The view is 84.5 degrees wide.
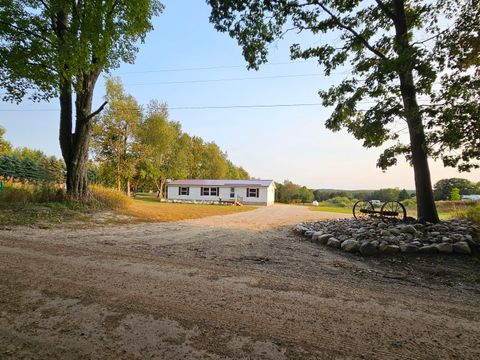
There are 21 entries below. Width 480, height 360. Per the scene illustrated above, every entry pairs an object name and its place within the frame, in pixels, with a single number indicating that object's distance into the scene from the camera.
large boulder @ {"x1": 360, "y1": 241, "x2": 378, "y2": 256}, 5.39
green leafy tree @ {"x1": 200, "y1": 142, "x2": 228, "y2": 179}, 53.06
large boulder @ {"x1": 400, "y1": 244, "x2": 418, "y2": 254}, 5.29
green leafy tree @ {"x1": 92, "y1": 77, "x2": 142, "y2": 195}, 28.61
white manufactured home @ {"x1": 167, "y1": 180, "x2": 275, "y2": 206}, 36.28
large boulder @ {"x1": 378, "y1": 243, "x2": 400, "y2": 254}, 5.37
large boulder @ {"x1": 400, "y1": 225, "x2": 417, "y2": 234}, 6.46
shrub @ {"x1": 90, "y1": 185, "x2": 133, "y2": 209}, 12.01
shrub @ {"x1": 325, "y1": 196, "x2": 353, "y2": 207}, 40.16
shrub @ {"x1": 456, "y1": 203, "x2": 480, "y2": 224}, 7.90
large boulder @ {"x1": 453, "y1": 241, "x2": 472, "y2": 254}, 5.09
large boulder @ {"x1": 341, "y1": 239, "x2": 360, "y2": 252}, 5.70
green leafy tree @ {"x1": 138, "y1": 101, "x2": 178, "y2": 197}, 32.91
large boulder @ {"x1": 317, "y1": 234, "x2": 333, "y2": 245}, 6.81
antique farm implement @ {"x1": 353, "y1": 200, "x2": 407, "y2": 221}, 9.03
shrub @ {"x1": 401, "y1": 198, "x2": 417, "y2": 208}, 25.73
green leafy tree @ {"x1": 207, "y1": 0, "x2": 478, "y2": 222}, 6.83
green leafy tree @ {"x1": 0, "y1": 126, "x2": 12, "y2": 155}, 37.31
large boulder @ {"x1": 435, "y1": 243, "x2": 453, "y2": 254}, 5.13
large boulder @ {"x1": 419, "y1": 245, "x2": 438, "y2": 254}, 5.21
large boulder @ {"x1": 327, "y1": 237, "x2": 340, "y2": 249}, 6.25
